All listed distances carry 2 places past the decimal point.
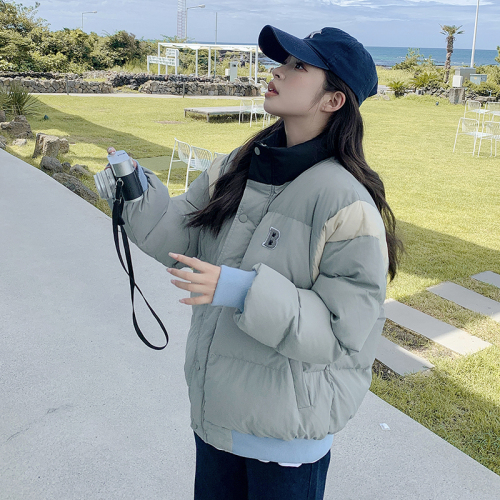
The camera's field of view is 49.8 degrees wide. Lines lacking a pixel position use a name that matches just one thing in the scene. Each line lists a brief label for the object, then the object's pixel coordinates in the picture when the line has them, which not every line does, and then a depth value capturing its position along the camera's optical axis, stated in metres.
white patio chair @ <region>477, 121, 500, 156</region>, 9.98
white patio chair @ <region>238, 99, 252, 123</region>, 14.32
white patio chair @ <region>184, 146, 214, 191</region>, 6.20
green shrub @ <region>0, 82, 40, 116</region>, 11.73
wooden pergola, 26.16
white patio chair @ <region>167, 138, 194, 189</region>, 6.62
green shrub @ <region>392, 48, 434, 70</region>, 42.88
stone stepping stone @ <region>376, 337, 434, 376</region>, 2.97
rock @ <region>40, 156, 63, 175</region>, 6.98
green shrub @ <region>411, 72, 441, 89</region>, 22.83
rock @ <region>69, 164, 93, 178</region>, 7.04
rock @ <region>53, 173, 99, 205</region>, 5.78
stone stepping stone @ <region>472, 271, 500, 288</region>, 4.39
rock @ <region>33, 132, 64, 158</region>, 8.09
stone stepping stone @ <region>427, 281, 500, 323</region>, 3.81
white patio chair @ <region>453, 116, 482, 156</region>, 10.97
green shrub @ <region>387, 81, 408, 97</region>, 22.84
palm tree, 31.53
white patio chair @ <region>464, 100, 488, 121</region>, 12.55
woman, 0.98
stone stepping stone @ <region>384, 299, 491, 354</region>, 3.29
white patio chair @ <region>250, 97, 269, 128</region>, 13.79
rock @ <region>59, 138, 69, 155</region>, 8.89
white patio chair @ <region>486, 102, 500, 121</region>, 15.61
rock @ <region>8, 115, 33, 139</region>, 9.83
